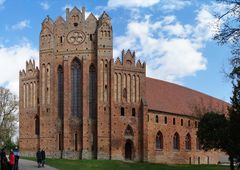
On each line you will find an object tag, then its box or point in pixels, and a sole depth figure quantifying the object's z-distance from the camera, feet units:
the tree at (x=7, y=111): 186.82
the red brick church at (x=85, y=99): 154.96
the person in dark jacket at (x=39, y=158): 98.36
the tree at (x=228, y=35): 49.10
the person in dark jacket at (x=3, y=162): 74.88
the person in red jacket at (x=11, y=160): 75.57
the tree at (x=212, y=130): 120.41
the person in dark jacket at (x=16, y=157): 85.50
